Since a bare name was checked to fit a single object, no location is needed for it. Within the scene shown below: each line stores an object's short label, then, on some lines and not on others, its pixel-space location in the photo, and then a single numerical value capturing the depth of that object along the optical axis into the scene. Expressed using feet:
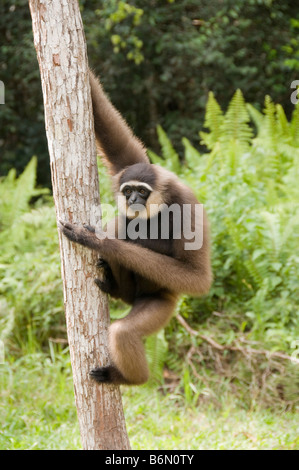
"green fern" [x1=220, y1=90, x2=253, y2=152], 26.94
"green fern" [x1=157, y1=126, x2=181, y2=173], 28.14
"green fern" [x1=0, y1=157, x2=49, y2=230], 27.80
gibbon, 12.37
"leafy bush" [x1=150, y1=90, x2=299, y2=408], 19.66
